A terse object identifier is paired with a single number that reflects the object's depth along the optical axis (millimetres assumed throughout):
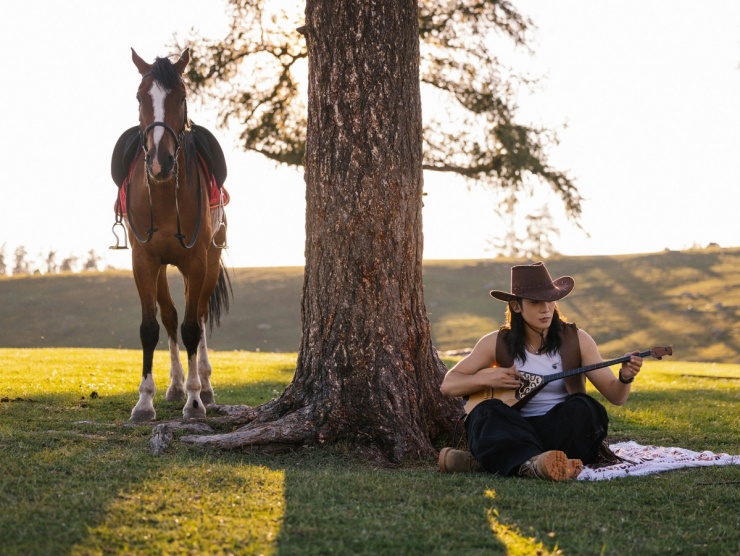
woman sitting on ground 6254
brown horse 7836
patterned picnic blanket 6266
